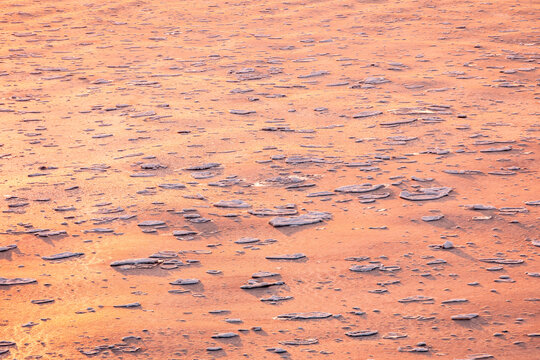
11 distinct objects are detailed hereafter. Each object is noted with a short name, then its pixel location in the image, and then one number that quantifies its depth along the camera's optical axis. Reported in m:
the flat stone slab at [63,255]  5.80
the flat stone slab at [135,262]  5.69
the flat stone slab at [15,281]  5.41
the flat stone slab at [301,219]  6.41
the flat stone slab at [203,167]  7.68
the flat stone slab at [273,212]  6.61
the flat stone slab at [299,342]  4.68
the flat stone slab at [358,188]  7.09
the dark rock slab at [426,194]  6.85
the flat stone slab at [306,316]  4.98
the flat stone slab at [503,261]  5.70
